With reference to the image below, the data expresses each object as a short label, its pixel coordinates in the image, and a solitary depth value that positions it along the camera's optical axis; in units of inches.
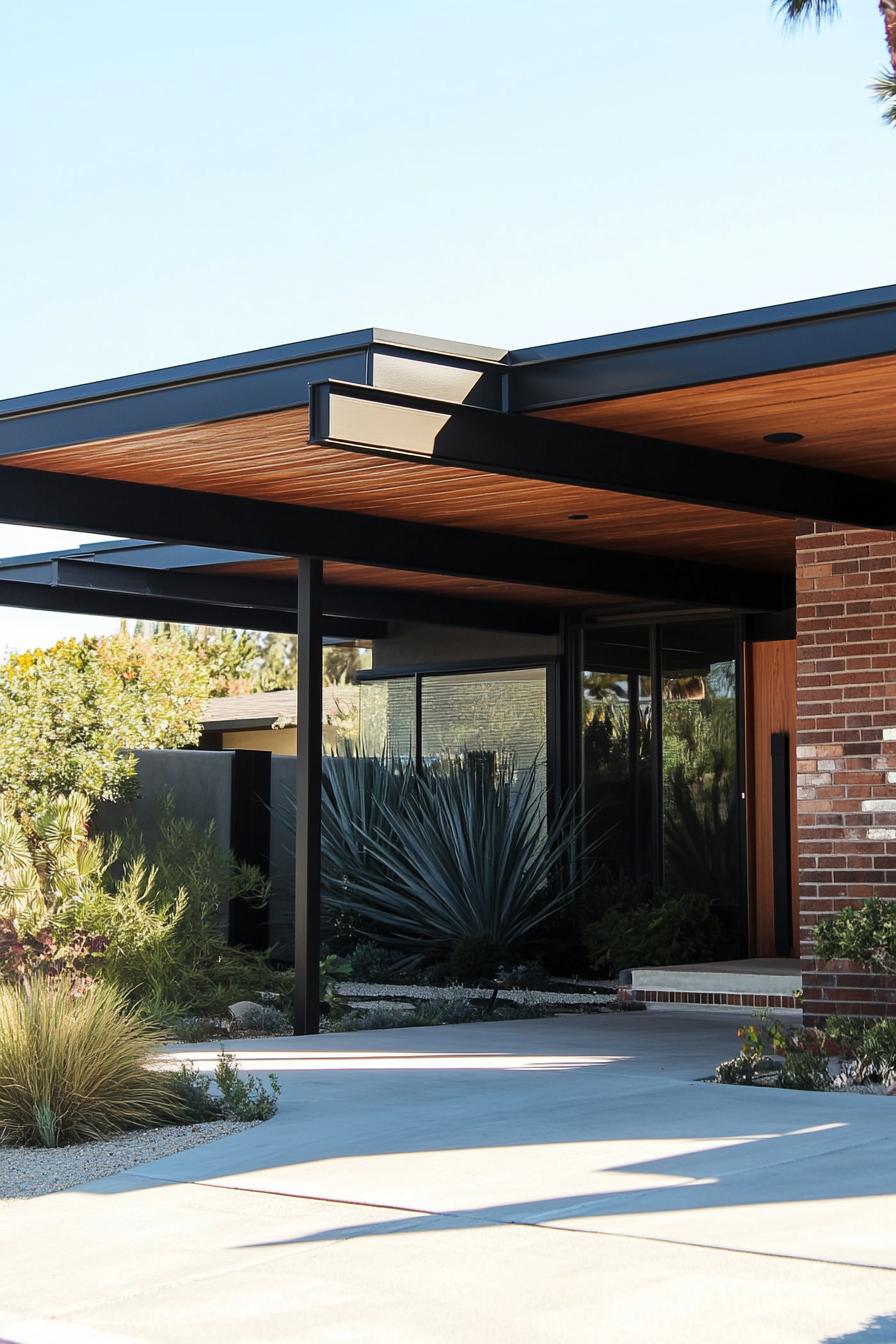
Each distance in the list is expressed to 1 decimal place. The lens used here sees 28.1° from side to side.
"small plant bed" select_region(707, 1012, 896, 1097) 324.8
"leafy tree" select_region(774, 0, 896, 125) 778.2
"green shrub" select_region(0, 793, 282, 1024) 458.0
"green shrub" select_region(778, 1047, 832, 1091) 324.2
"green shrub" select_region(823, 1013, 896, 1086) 327.0
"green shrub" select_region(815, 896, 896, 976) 356.8
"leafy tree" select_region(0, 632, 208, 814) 532.1
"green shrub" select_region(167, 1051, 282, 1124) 295.7
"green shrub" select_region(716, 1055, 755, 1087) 333.4
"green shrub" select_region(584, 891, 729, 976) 544.4
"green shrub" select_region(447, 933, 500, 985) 559.8
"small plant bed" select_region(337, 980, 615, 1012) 522.3
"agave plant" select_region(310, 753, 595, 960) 572.7
